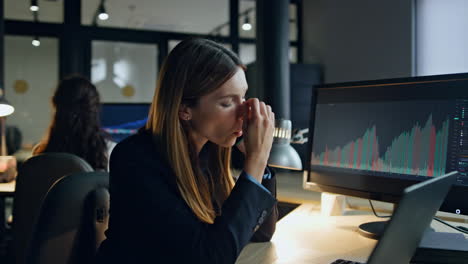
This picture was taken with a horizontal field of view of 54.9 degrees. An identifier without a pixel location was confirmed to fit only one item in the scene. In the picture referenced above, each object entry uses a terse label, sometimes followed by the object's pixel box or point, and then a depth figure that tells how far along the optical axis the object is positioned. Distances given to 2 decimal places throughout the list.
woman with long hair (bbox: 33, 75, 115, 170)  2.29
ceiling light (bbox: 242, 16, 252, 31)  5.78
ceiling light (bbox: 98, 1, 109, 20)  5.18
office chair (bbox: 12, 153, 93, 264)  1.70
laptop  0.63
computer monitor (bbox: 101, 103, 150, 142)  3.03
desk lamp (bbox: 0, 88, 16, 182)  2.38
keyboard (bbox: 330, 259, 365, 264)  1.03
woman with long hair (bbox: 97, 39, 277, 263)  0.90
